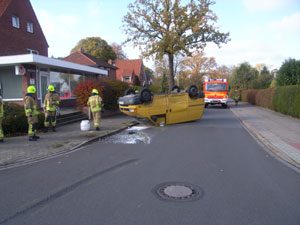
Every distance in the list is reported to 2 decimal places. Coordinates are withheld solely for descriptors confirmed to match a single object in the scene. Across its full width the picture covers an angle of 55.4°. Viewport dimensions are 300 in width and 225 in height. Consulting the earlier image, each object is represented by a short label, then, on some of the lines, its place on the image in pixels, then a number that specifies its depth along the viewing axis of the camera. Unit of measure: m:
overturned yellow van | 13.11
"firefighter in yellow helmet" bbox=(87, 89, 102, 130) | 12.08
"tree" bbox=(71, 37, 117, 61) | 55.91
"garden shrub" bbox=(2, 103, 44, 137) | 11.00
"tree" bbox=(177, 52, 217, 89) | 67.75
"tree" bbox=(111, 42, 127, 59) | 80.50
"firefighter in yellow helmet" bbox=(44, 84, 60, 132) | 11.43
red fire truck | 27.69
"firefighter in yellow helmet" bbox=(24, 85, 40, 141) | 9.70
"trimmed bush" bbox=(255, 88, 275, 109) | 24.55
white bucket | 11.77
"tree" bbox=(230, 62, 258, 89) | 53.41
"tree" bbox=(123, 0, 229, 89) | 32.22
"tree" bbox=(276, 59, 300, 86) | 24.16
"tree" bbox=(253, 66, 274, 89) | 45.94
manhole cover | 4.80
